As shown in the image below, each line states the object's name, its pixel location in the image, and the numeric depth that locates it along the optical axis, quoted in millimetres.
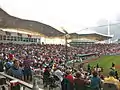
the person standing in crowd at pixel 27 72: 4852
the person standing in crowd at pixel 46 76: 4538
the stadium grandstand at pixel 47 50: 3602
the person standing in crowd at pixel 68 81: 3847
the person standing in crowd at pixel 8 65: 4940
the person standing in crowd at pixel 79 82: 3609
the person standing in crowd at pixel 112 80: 3349
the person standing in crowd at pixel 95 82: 3501
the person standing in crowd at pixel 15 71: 4159
